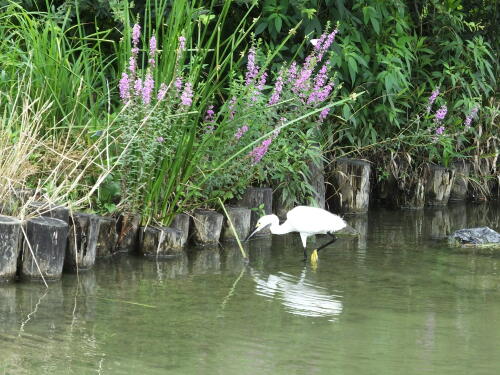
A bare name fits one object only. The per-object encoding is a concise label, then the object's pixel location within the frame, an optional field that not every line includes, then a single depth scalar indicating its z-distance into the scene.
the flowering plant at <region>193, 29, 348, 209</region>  16.78
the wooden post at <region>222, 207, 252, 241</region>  17.61
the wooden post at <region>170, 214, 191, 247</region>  16.73
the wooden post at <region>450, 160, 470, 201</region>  24.17
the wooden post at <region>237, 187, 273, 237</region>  18.42
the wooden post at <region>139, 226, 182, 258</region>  16.17
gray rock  18.11
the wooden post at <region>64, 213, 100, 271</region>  14.70
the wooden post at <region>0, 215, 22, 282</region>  13.51
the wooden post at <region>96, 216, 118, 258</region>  15.62
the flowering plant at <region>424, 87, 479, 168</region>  21.25
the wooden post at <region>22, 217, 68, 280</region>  13.87
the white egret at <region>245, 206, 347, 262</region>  16.44
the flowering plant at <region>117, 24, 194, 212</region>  15.23
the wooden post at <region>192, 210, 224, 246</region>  17.12
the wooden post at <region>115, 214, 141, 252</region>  16.11
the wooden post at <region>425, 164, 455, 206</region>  23.45
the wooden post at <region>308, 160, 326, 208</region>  20.27
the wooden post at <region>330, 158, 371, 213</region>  21.58
